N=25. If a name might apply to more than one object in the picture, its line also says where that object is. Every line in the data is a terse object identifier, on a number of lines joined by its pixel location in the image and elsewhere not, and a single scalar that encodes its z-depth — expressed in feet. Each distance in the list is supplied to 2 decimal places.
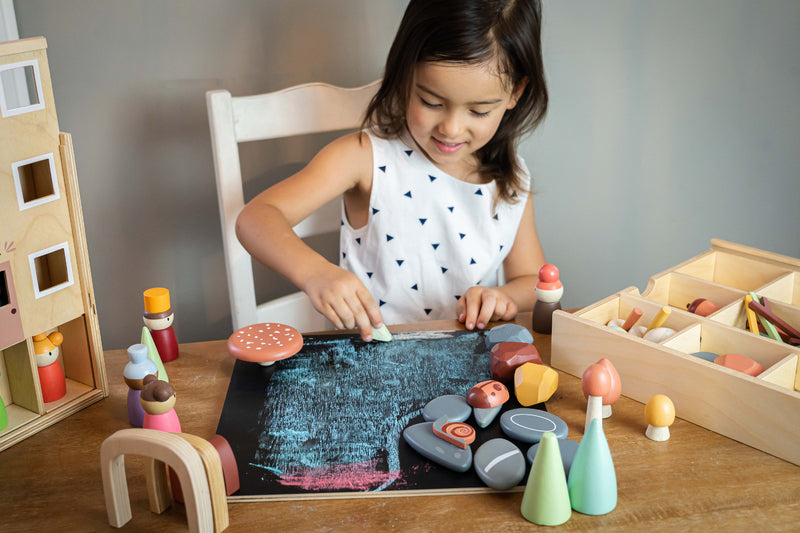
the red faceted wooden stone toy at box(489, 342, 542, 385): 2.30
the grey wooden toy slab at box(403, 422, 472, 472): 1.86
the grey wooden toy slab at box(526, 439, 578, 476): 1.85
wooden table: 1.70
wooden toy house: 2.00
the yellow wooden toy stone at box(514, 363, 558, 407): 2.18
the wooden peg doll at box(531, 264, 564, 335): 2.70
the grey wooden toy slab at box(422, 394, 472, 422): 2.08
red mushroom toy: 2.39
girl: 2.97
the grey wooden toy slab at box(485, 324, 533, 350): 2.52
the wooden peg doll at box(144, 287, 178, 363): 2.51
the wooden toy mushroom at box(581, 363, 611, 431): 2.02
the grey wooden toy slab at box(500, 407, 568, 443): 1.99
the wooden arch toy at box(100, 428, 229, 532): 1.61
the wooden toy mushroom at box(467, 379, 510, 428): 2.08
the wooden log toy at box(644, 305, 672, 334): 2.39
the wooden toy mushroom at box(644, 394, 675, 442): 2.01
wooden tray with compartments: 1.97
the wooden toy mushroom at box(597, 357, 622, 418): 2.09
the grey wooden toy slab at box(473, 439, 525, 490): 1.80
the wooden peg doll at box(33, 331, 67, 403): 2.17
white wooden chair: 3.46
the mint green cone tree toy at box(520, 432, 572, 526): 1.66
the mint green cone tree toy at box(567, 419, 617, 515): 1.71
